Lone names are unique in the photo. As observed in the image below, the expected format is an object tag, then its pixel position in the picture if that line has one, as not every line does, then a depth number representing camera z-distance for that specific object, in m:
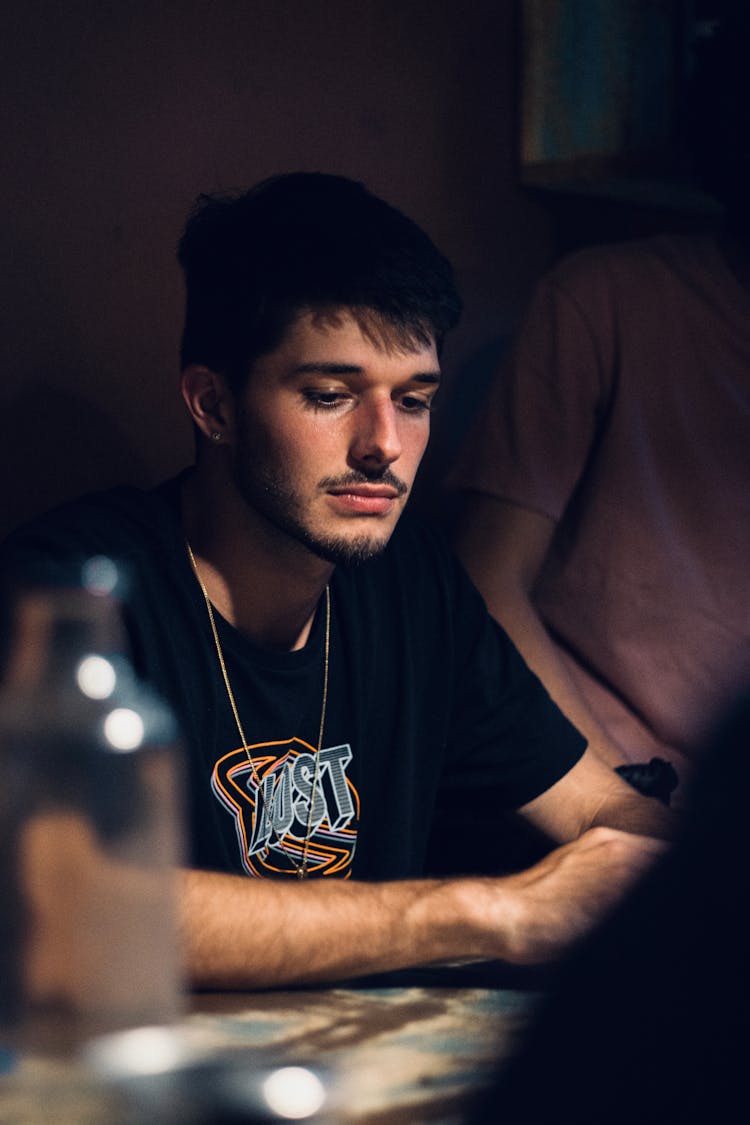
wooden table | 0.63
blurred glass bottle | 0.67
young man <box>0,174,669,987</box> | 1.53
